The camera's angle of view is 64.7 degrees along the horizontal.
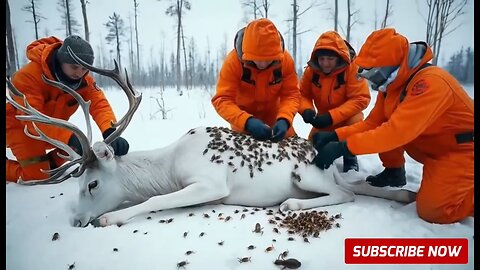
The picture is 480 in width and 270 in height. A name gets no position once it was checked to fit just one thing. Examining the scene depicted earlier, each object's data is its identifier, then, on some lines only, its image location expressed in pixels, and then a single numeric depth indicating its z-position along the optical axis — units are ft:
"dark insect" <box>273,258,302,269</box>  3.99
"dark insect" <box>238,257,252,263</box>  4.06
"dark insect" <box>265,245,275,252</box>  4.21
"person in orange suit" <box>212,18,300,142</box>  5.73
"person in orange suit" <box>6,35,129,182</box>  5.43
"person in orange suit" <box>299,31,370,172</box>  6.72
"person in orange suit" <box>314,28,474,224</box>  4.74
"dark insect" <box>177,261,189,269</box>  4.00
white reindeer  5.09
